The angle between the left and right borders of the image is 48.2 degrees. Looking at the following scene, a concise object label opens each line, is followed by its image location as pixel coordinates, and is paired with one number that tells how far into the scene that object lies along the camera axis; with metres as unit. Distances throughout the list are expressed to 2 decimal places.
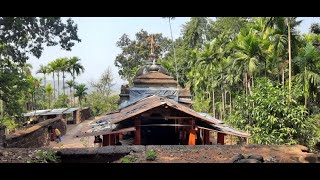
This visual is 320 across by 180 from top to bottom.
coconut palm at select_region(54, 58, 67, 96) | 38.31
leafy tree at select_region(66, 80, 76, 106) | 40.88
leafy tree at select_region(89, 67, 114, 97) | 45.38
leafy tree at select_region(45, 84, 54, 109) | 36.09
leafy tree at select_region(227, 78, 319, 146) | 16.31
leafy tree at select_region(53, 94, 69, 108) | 39.39
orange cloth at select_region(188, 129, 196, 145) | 11.98
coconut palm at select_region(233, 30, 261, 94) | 19.48
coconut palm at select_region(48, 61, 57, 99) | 38.09
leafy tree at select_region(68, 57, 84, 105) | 39.78
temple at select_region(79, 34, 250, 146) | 11.71
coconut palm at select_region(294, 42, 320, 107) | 17.31
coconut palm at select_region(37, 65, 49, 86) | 39.06
